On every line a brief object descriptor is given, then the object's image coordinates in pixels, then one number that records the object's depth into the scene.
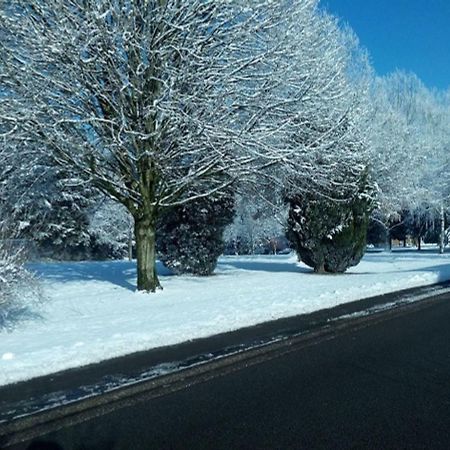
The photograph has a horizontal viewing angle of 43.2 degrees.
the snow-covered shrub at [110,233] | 31.55
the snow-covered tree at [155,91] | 10.68
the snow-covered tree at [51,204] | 13.16
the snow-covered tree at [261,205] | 16.53
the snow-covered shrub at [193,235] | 17.41
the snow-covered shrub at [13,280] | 7.44
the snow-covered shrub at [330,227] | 17.97
